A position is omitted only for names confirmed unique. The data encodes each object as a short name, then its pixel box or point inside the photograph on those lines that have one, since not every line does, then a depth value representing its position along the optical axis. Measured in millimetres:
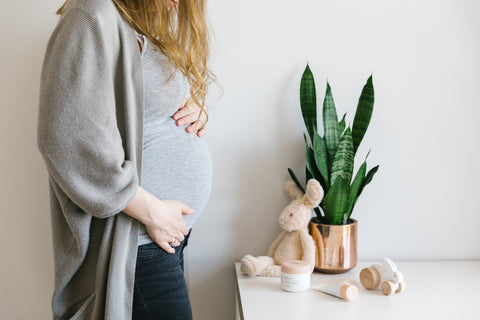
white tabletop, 1052
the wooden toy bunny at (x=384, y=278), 1158
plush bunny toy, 1269
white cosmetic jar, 1158
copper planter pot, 1292
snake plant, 1275
